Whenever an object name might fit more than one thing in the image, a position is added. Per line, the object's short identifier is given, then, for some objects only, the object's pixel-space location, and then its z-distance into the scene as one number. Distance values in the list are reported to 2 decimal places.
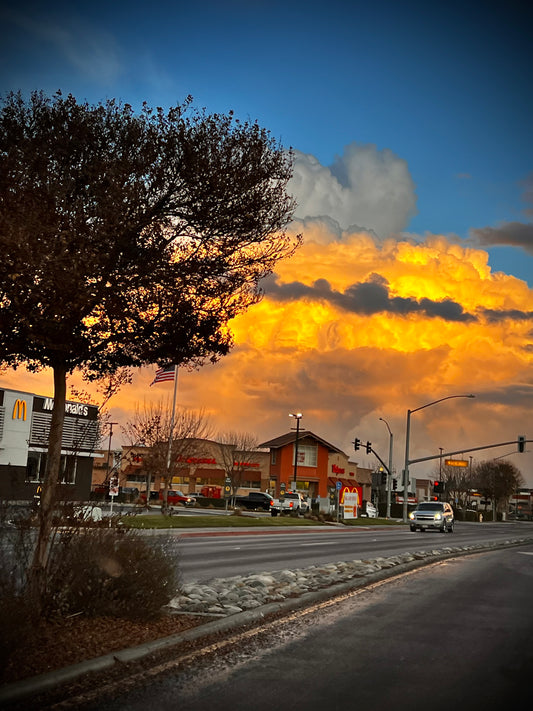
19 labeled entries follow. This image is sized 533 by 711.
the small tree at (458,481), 117.94
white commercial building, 43.53
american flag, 39.47
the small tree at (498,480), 112.06
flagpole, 40.44
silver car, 44.03
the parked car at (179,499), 63.50
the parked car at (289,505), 55.66
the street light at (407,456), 56.00
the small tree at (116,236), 7.43
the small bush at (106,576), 7.67
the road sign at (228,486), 55.56
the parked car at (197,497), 70.79
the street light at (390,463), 58.08
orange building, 83.25
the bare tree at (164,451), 39.28
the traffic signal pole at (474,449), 47.74
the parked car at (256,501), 63.00
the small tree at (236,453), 74.19
